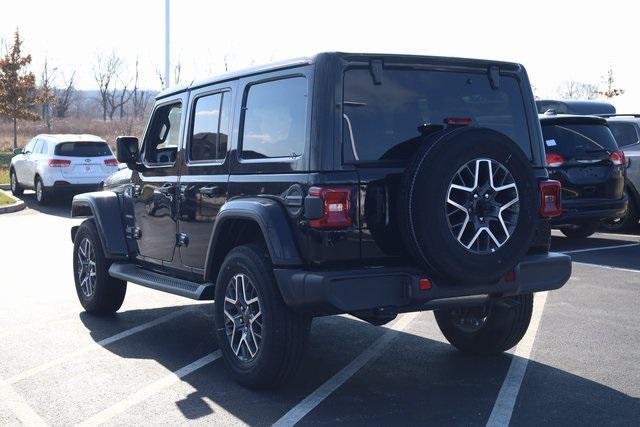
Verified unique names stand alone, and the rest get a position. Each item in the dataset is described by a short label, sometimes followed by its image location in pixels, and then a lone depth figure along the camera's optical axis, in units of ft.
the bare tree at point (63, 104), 252.42
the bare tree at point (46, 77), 188.59
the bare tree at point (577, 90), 210.69
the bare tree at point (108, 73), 256.11
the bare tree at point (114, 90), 259.43
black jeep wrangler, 16.16
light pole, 83.15
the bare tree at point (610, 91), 126.31
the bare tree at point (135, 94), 246.68
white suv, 65.72
